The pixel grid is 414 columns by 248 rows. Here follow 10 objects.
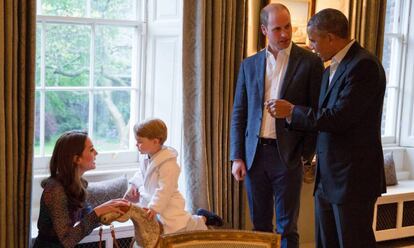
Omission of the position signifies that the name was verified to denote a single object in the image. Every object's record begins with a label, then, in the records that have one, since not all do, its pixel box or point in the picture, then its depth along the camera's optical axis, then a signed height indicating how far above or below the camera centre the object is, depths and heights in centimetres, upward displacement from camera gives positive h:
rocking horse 263 -76
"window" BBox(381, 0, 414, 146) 488 +5
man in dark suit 246 -24
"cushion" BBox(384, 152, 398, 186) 459 -78
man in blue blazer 293 -33
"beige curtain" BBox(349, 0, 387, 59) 408 +36
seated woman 247 -61
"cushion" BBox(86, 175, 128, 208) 332 -75
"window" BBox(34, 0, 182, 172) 339 -6
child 281 -57
